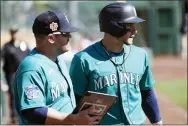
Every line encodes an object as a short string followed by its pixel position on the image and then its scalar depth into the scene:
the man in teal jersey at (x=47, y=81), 7.67
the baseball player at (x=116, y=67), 9.65
